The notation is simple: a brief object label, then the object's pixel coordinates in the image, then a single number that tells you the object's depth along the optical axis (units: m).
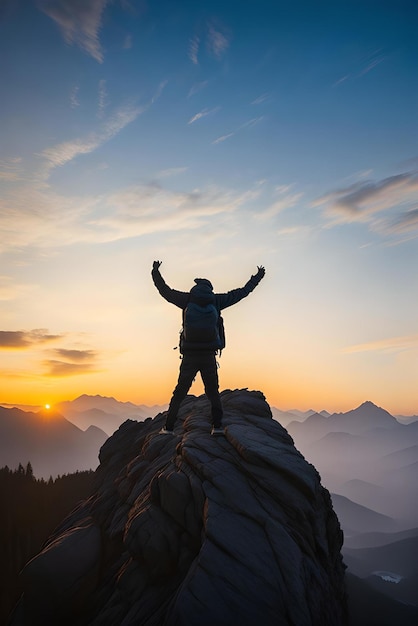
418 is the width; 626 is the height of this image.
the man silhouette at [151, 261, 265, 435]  11.92
